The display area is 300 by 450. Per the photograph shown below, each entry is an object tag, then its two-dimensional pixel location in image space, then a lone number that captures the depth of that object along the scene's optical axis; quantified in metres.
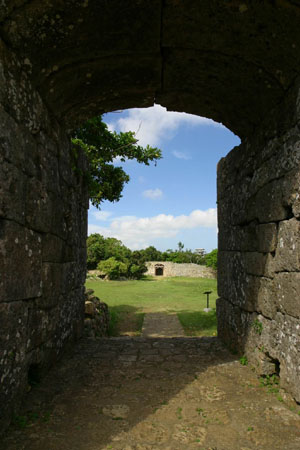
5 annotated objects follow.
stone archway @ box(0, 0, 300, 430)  2.98
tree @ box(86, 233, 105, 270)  31.00
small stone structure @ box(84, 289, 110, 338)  6.75
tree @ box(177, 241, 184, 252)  59.72
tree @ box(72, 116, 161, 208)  9.34
